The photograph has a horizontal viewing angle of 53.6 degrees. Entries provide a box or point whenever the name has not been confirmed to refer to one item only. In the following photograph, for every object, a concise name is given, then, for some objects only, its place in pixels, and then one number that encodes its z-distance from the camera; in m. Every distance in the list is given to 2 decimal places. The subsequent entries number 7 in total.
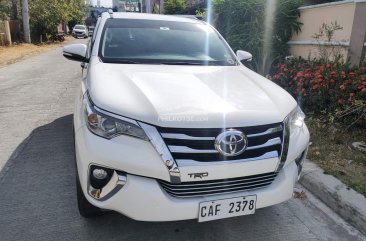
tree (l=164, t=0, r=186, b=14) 29.41
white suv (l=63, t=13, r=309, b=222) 2.31
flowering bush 4.77
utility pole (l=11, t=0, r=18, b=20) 23.05
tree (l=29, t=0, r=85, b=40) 23.75
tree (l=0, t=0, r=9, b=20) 20.81
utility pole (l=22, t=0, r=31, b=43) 20.52
